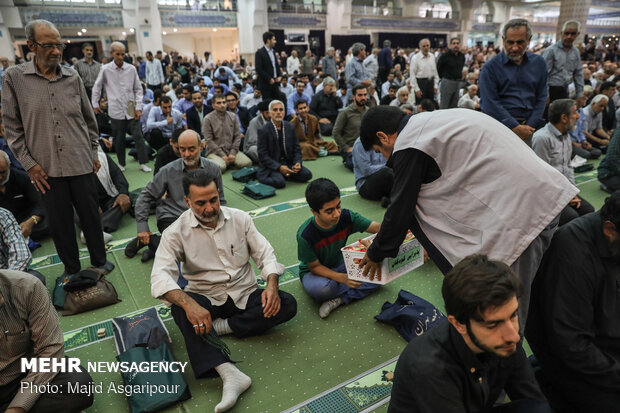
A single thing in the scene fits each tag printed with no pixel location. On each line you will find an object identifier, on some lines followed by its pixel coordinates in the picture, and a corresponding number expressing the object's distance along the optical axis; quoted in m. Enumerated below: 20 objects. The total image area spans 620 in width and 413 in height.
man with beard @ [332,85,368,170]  5.67
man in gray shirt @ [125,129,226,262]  3.32
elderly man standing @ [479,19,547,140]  3.26
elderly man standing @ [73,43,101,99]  6.30
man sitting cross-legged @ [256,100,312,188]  5.12
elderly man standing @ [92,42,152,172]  5.02
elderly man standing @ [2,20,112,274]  2.45
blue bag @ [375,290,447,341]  2.29
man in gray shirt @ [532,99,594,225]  3.32
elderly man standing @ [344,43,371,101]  8.05
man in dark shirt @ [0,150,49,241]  3.32
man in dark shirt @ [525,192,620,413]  1.50
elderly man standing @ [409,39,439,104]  7.66
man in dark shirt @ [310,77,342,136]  7.63
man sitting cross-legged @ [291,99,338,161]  6.24
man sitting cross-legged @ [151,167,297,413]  2.02
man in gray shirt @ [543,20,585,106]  4.52
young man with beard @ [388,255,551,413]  1.18
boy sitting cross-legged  2.44
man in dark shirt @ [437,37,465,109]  6.71
